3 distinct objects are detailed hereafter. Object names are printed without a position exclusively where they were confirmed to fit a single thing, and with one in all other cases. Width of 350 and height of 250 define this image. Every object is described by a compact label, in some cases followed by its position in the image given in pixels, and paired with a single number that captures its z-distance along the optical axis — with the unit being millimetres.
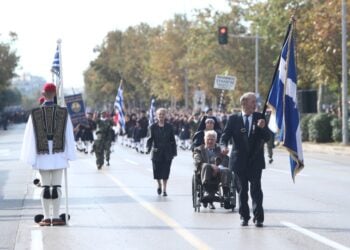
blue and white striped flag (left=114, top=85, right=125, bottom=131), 48562
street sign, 43719
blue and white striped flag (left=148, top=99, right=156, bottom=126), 46075
